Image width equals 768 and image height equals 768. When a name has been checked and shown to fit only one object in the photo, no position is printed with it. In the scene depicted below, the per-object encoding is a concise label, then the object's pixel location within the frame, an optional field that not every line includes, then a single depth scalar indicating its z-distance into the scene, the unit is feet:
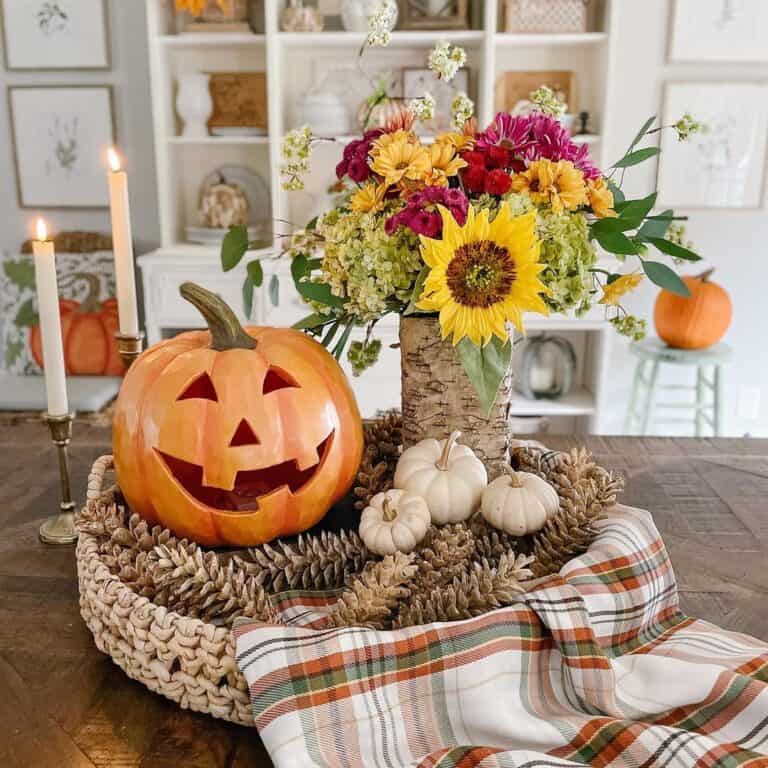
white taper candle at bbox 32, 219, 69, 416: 2.93
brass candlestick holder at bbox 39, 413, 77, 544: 3.07
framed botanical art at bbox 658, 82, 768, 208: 9.66
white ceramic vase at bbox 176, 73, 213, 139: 9.36
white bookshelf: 8.87
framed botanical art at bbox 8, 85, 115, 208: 10.19
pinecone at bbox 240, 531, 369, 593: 2.52
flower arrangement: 2.41
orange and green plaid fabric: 1.87
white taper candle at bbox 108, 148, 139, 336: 3.28
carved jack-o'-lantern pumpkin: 2.57
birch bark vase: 2.78
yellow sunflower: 2.38
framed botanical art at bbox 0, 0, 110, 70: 9.87
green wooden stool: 8.73
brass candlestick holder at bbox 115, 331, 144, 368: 3.32
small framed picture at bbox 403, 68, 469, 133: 9.48
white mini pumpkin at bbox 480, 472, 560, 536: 2.51
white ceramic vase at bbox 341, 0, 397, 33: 8.80
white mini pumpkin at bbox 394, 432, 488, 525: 2.58
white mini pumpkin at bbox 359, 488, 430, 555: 2.43
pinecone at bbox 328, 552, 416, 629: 2.16
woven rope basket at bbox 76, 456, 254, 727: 2.06
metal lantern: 9.79
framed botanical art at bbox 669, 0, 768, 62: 9.43
